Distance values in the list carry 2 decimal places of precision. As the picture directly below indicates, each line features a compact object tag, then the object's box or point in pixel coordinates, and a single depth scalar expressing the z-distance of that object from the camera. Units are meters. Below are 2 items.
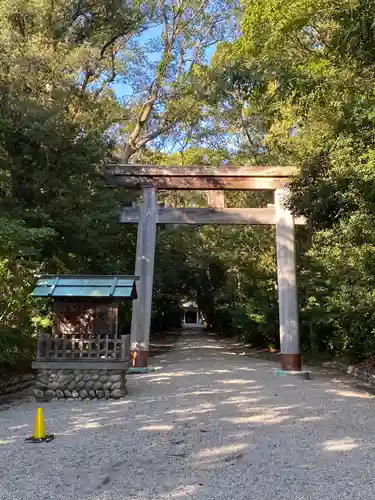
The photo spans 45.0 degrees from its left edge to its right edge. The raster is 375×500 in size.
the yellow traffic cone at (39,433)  5.18
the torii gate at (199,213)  11.63
